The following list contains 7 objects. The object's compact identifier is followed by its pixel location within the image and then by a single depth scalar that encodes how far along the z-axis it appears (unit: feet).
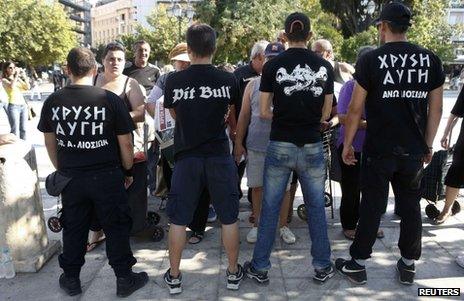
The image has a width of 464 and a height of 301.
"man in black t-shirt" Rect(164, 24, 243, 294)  9.84
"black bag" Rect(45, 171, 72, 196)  10.12
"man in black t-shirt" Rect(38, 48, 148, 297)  9.78
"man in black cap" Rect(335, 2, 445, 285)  9.90
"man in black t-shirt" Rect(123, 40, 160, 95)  18.40
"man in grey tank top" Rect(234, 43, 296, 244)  12.21
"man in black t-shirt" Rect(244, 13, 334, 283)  10.09
